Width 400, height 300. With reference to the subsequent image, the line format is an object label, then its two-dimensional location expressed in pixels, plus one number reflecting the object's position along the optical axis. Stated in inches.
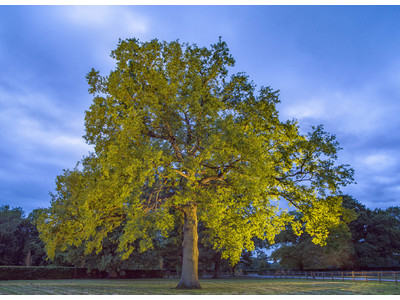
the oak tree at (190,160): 683.4
